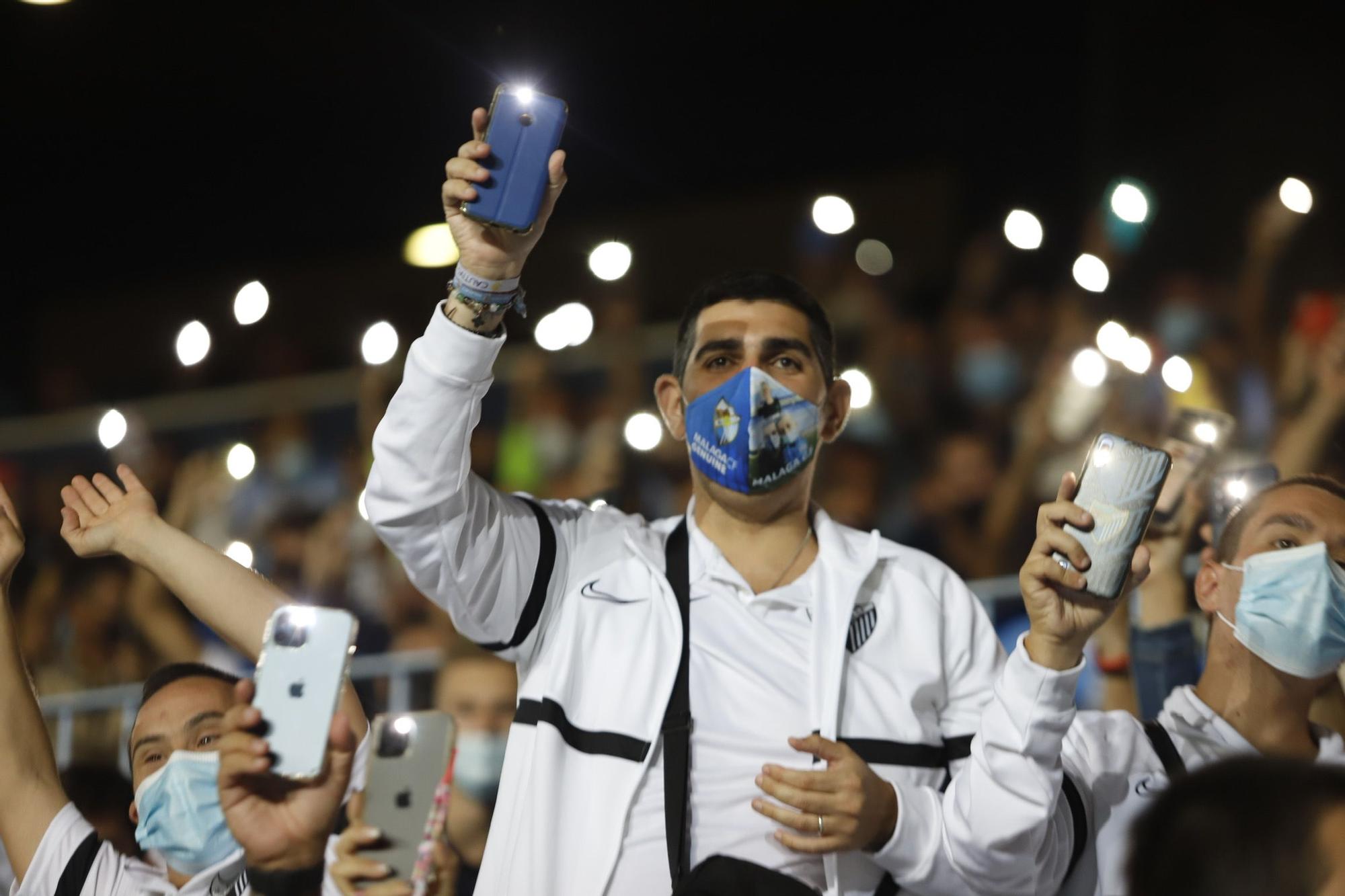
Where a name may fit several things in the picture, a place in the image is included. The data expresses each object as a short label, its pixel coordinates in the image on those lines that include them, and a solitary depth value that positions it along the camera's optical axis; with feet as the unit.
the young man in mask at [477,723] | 23.24
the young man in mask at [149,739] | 16.06
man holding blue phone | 15.02
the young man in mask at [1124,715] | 14.51
